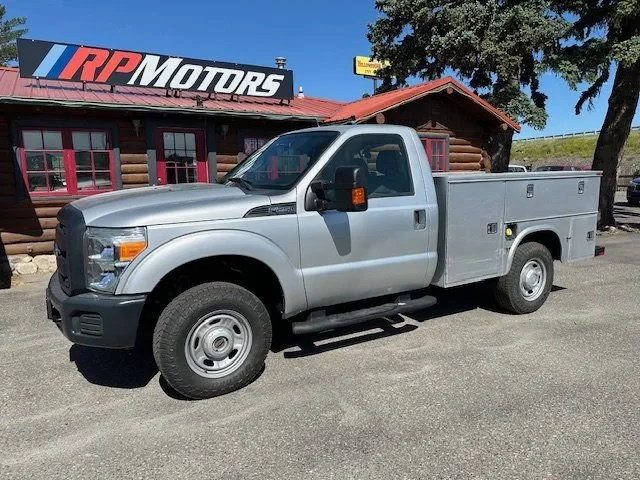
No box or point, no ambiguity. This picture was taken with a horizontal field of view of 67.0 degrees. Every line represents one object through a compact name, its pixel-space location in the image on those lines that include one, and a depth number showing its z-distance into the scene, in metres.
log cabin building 8.86
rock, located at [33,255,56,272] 8.89
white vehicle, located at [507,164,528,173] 23.34
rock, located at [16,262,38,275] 8.77
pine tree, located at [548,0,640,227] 12.59
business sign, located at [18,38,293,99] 9.03
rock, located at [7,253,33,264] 8.84
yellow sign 34.24
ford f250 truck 3.40
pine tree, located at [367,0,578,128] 14.88
